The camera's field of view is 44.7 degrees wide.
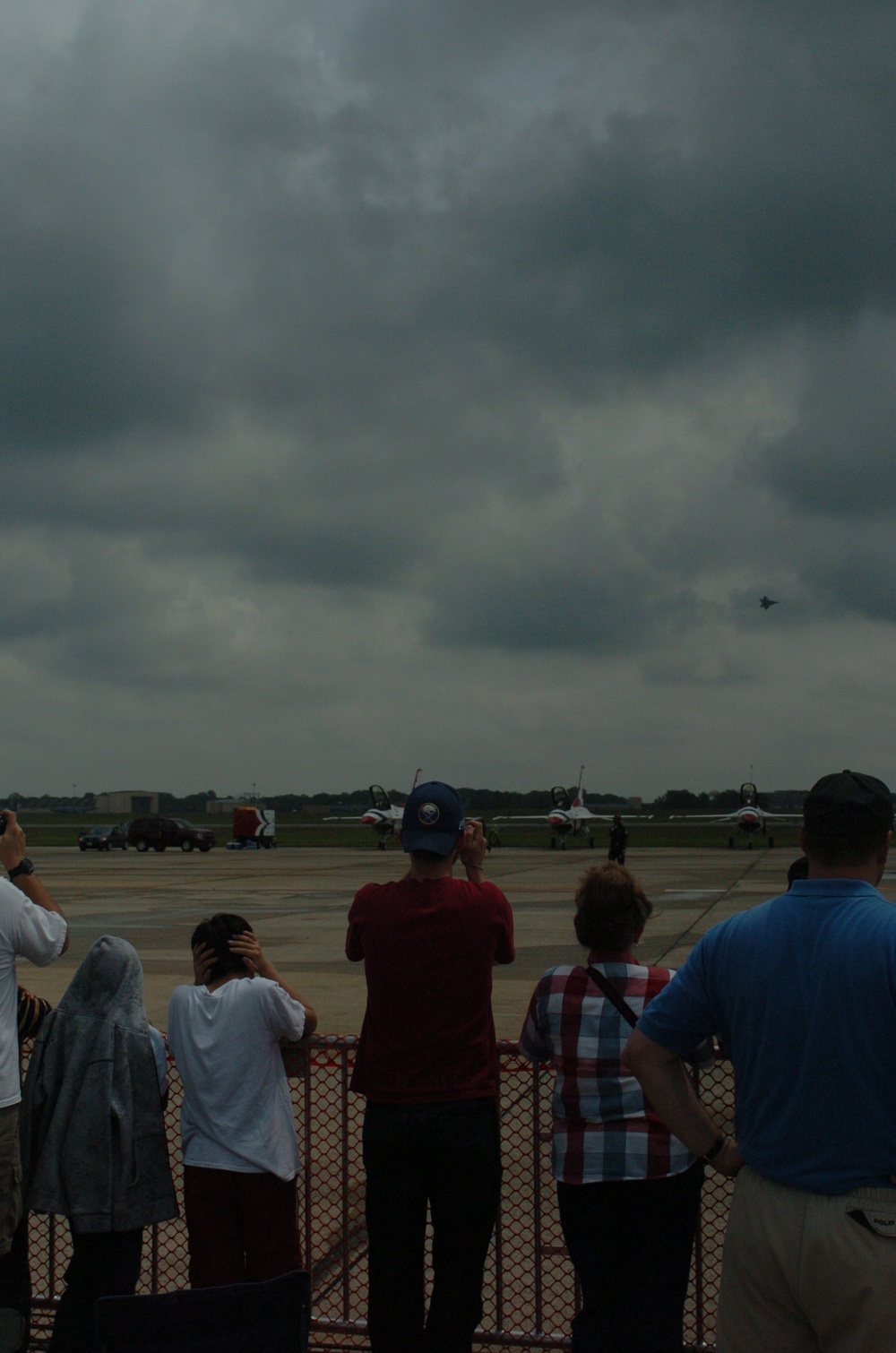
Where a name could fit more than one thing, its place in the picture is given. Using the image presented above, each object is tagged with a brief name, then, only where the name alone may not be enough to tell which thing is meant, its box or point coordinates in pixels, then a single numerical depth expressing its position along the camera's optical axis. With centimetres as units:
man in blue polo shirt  233
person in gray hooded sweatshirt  365
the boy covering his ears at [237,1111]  372
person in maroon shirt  338
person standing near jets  3600
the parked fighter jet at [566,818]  5734
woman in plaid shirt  325
